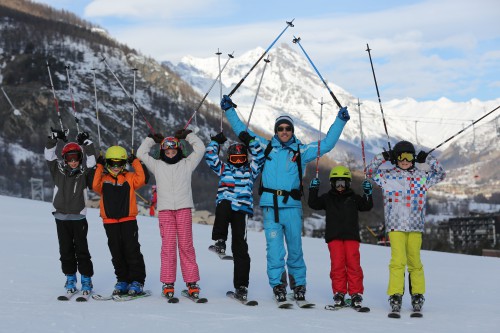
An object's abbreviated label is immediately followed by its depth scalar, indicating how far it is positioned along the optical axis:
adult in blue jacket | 7.65
